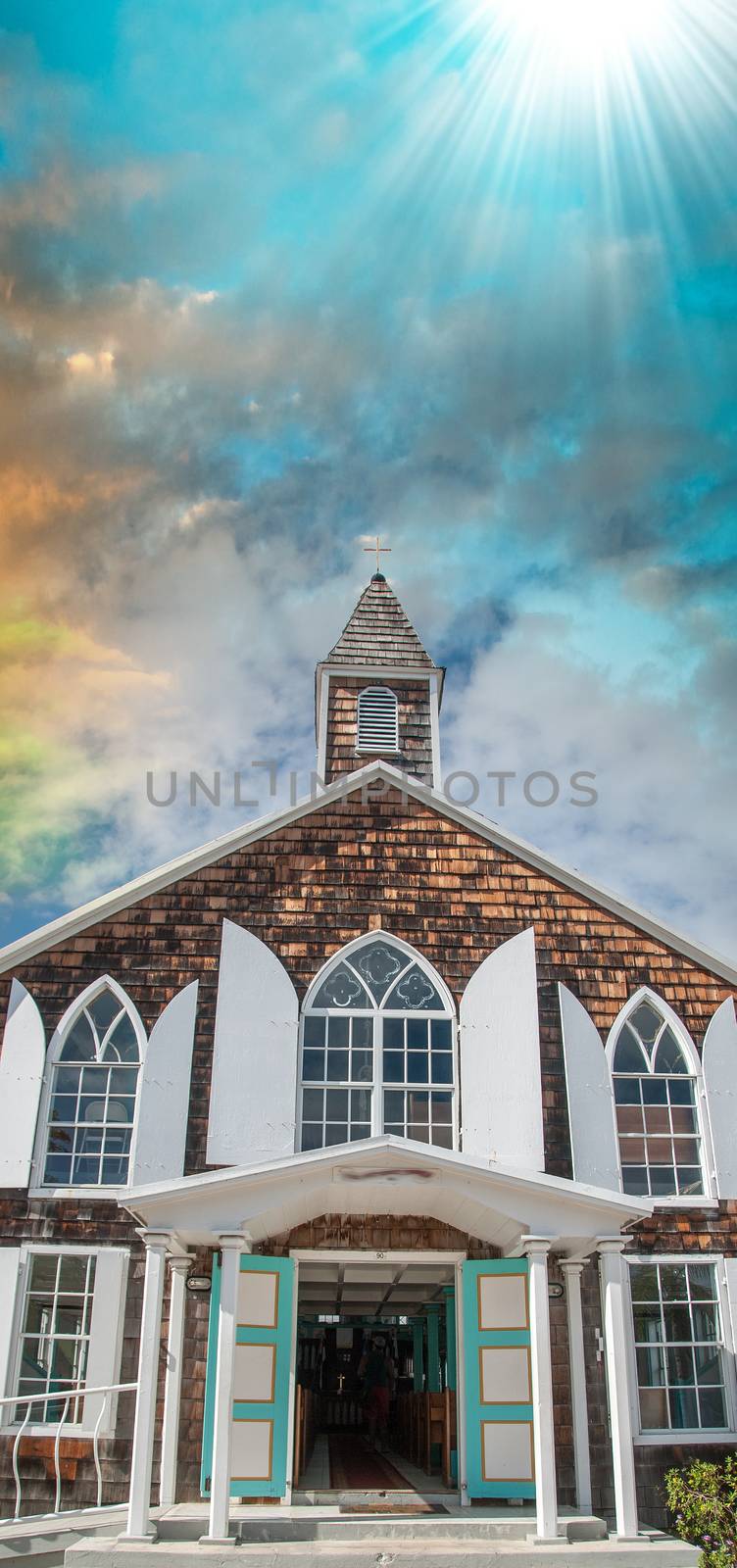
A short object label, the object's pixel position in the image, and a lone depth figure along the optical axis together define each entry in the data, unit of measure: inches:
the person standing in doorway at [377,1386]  754.8
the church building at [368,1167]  391.9
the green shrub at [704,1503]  382.6
